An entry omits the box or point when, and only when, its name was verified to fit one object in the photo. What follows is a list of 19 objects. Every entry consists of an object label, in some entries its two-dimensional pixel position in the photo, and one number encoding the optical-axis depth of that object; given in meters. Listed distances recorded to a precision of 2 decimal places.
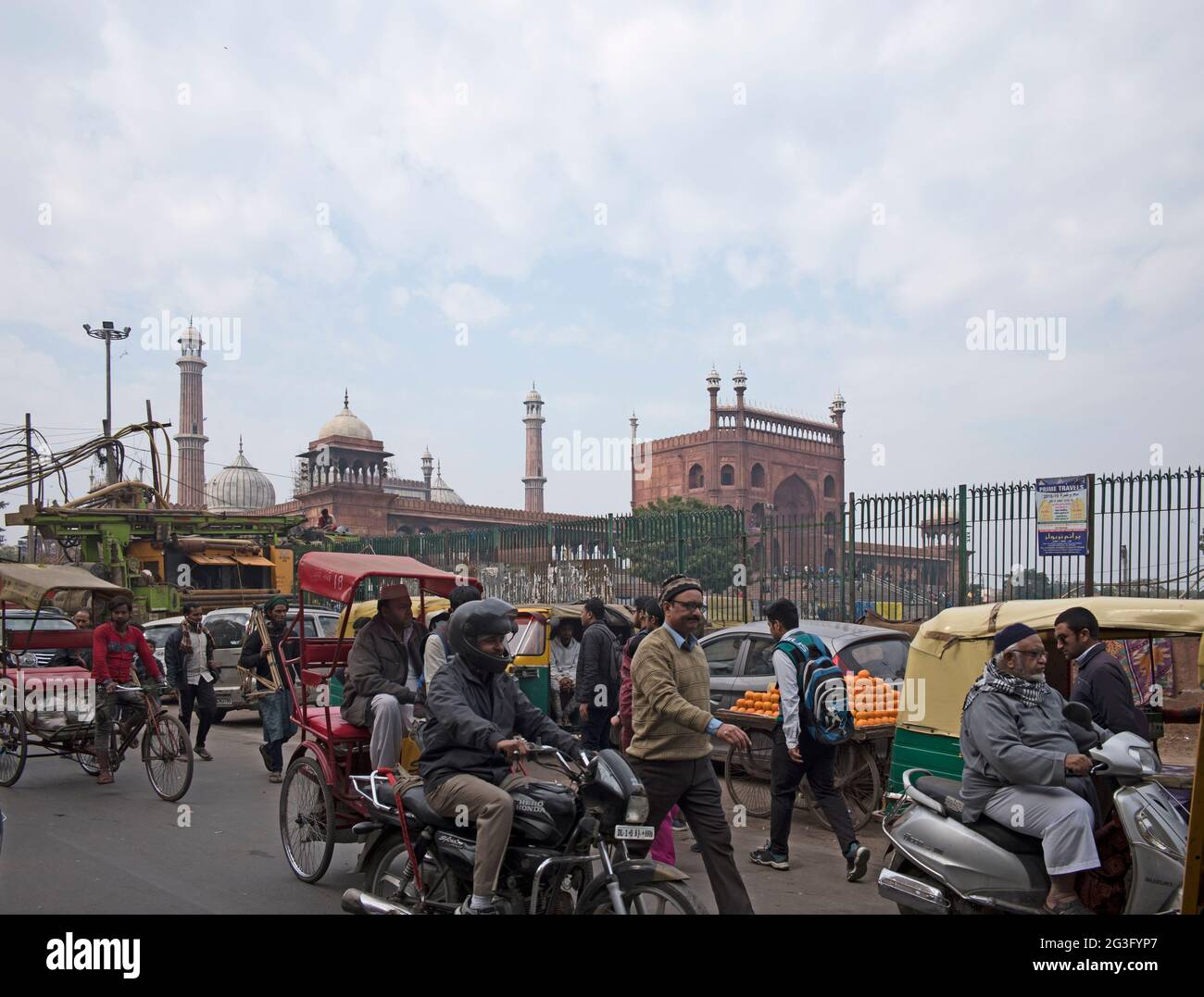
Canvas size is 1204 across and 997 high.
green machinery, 20.25
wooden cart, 7.75
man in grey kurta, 4.09
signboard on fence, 11.33
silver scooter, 4.11
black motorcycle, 3.63
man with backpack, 6.11
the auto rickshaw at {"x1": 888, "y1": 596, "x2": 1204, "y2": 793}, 5.62
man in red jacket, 9.19
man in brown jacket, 5.84
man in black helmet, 3.93
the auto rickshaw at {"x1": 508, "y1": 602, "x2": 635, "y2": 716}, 11.10
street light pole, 34.97
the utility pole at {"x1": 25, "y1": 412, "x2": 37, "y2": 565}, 25.52
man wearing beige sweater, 4.70
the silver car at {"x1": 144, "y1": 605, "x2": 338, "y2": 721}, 14.74
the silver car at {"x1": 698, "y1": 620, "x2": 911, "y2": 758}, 8.61
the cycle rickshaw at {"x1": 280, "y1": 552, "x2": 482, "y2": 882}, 5.92
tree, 15.09
